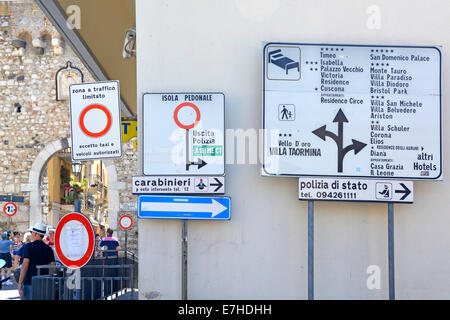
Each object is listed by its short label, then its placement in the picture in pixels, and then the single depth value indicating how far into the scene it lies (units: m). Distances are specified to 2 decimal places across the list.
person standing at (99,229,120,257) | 17.92
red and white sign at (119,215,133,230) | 26.62
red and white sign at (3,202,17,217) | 27.67
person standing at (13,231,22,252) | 26.84
